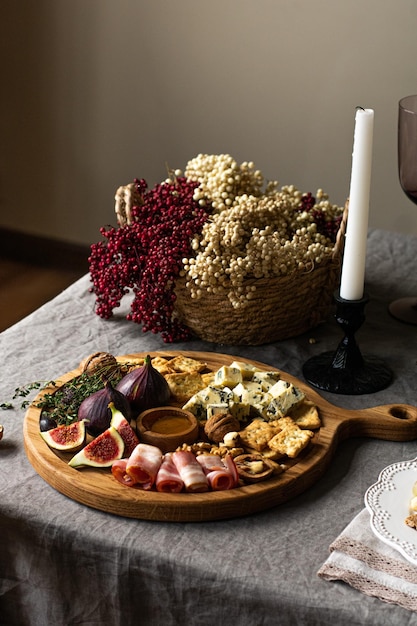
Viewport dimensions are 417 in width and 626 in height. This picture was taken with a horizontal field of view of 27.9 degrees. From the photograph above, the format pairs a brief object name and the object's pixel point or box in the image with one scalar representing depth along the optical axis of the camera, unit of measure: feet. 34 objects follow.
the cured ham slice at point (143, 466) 3.95
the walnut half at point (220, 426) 4.30
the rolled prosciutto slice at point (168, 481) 3.92
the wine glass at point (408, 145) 5.35
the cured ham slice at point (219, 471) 3.94
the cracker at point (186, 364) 5.03
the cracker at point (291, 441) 4.20
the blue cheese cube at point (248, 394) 4.55
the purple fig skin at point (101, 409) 4.33
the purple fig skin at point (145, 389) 4.54
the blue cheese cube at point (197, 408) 4.52
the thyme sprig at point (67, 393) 4.54
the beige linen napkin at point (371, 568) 3.42
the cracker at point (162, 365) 4.97
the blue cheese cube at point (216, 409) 4.44
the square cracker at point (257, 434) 4.25
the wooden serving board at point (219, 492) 3.86
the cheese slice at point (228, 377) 4.71
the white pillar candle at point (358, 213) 4.54
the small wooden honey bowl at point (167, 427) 4.23
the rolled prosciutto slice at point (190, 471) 3.92
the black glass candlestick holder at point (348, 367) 5.06
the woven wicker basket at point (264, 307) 5.47
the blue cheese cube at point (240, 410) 4.46
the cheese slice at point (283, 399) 4.48
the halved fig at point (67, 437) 4.23
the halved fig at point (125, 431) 4.17
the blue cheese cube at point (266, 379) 4.74
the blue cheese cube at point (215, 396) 4.53
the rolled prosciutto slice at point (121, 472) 3.99
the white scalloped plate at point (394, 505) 3.64
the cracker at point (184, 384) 4.75
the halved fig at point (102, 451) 4.10
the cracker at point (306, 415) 4.48
